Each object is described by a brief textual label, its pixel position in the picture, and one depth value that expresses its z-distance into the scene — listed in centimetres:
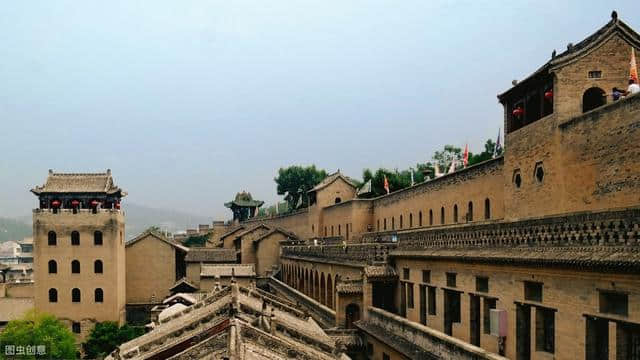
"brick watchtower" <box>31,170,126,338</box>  5322
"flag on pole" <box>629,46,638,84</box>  1881
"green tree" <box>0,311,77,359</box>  4416
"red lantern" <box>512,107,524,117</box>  2303
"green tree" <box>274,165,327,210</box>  9728
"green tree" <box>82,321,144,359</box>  4772
